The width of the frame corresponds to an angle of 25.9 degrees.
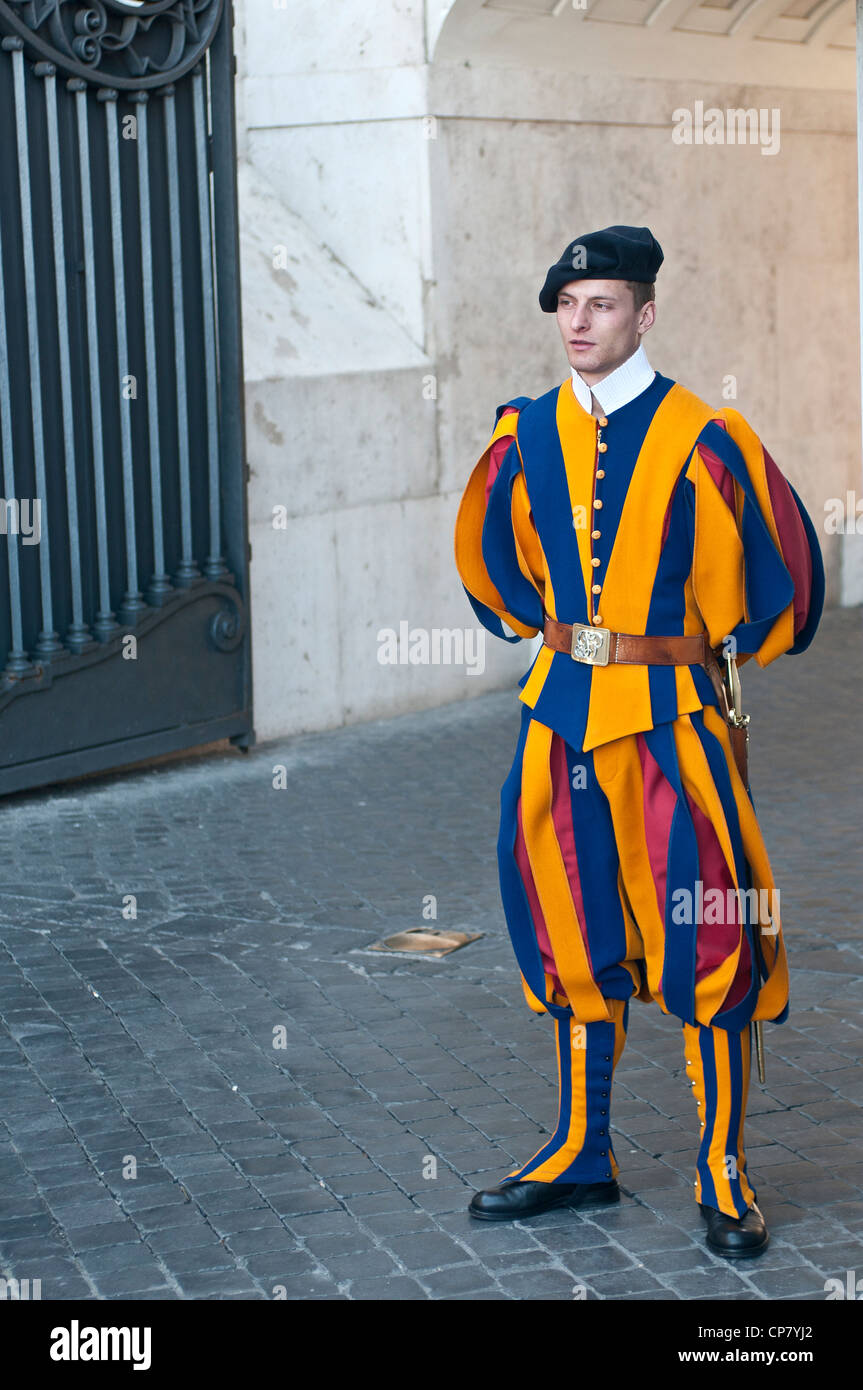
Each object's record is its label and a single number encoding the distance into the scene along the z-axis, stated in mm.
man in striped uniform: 3424
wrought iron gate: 6852
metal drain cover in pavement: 5434
